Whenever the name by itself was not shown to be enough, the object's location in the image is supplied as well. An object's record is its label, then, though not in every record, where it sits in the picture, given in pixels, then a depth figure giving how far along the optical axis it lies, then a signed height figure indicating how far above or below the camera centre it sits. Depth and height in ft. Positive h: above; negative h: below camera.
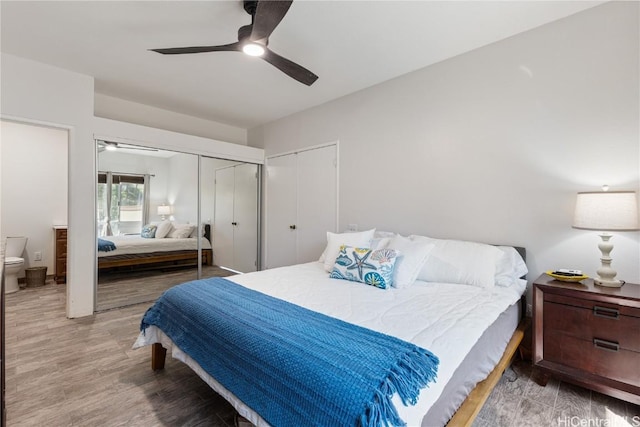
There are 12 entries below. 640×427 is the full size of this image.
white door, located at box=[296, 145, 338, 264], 12.45 +0.45
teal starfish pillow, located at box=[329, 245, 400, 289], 7.13 -1.43
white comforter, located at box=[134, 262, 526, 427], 4.06 -1.87
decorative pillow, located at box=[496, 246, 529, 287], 7.04 -1.38
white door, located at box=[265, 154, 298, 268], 14.23 -0.05
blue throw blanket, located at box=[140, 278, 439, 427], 3.18 -1.97
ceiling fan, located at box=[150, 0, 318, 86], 5.18 +3.67
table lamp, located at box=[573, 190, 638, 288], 5.67 -0.06
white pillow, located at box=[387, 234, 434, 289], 7.21 -1.26
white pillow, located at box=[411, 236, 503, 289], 7.06 -1.33
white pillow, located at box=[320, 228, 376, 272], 8.82 -1.01
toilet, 12.53 -2.37
